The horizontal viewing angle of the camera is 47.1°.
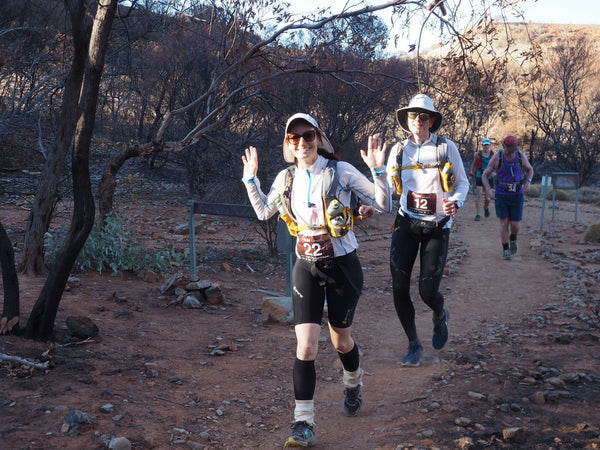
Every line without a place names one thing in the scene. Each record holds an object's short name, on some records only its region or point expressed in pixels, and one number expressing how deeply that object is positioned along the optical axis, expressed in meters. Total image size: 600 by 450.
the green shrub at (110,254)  8.02
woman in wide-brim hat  5.16
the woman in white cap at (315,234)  3.94
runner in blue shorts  9.45
